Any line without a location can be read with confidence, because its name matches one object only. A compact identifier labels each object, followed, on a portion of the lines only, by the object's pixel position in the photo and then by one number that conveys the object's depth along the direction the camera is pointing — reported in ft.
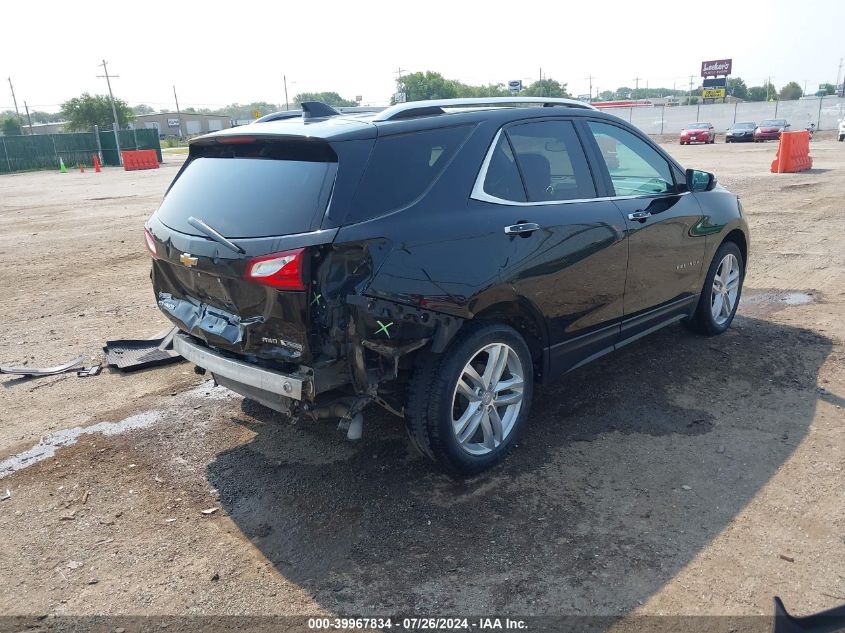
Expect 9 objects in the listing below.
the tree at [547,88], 338.13
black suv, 10.52
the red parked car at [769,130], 127.03
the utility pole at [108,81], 217.40
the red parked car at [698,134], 132.87
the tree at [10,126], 275.80
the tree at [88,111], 230.27
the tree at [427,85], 323.37
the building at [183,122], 334.56
